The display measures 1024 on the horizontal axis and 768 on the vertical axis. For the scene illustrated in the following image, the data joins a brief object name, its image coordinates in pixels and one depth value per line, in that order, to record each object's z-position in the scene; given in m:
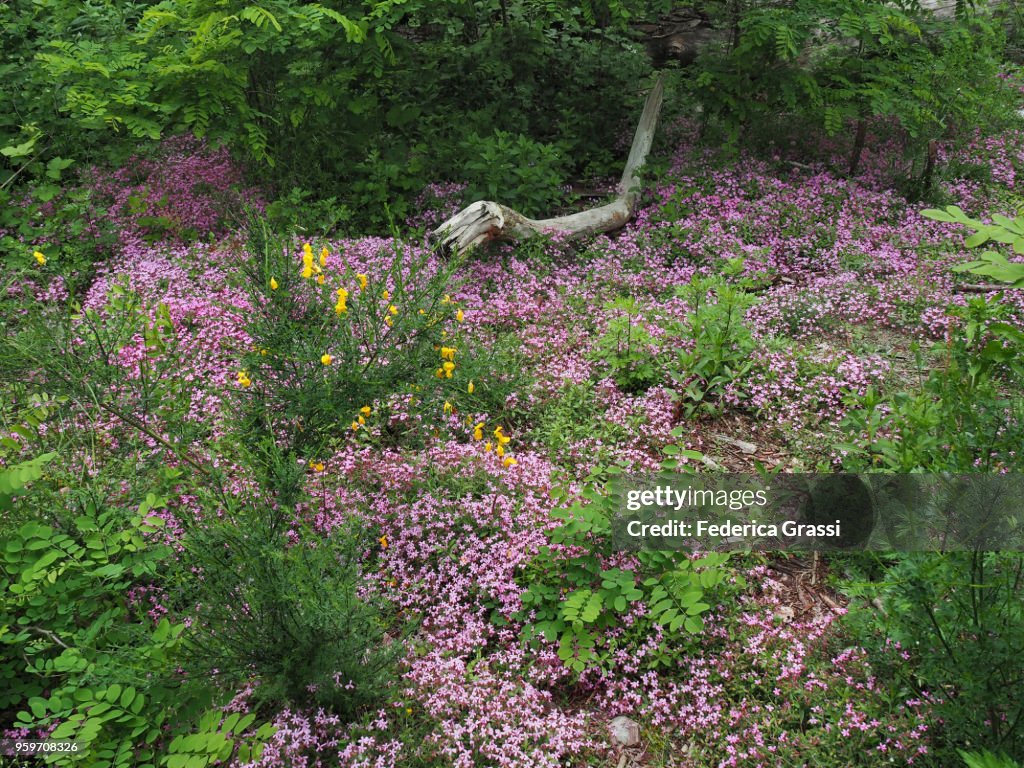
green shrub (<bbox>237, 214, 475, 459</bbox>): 3.84
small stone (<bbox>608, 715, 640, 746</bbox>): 3.12
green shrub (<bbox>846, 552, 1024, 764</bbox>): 2.50
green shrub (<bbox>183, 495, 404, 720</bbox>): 2.86
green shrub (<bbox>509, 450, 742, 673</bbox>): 3.27
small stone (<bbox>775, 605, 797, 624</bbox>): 3.56
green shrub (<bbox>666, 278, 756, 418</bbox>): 4.98
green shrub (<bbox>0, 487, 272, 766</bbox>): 2.68
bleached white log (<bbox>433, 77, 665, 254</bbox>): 6.35
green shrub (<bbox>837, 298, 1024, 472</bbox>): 2.74
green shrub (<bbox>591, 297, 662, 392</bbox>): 5.14
